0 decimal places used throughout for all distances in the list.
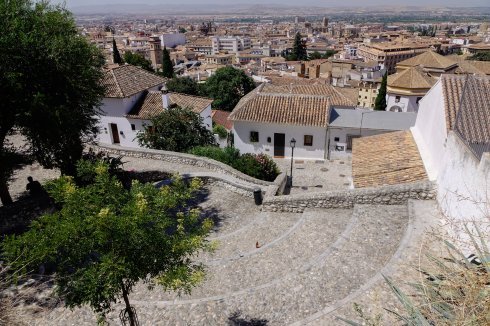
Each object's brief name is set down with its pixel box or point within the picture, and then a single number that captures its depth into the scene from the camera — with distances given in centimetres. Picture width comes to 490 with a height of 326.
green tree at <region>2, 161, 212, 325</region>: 505
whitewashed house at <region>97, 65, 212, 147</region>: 2528
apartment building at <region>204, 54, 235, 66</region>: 12325
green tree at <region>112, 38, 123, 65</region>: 6012
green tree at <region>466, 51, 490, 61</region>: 9494
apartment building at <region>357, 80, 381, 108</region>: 6253
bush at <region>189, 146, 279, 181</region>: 1611
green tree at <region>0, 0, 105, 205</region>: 1025
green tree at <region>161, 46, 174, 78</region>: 6160
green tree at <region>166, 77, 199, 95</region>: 4659
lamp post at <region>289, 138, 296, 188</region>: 1806
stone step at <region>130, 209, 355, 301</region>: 873
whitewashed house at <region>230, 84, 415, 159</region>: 2212
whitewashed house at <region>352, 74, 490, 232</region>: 834
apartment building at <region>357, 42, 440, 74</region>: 11781
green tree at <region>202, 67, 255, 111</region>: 4631
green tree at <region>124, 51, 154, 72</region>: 6704
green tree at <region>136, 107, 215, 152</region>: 1911
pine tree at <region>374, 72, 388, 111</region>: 4291
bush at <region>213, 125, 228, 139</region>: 2848
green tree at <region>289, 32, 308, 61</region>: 11025
